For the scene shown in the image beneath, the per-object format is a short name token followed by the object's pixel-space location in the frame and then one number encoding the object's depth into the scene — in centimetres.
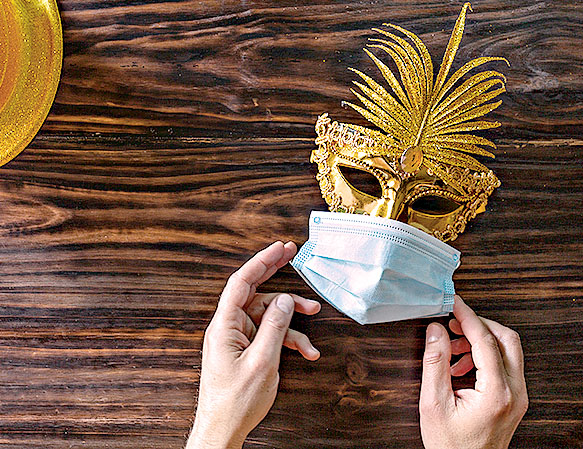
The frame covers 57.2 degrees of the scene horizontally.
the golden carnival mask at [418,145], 83
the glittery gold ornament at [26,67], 84
